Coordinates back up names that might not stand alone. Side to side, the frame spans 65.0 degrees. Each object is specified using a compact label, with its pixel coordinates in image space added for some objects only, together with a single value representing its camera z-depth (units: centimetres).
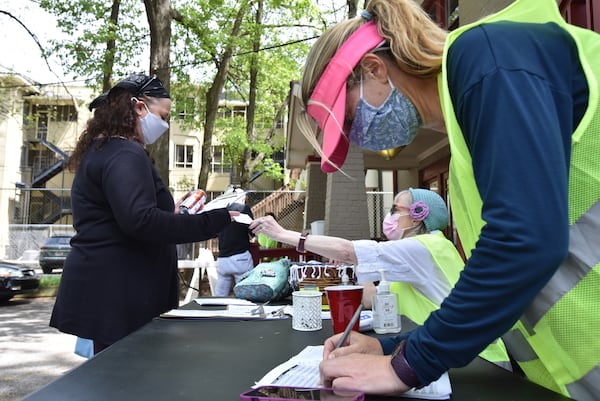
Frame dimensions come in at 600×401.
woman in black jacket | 206
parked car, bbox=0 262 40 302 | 1103
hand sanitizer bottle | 188
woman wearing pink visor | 81
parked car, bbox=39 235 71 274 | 1611
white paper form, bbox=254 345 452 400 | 107
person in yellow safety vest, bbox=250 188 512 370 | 249
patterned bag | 279
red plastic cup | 170
